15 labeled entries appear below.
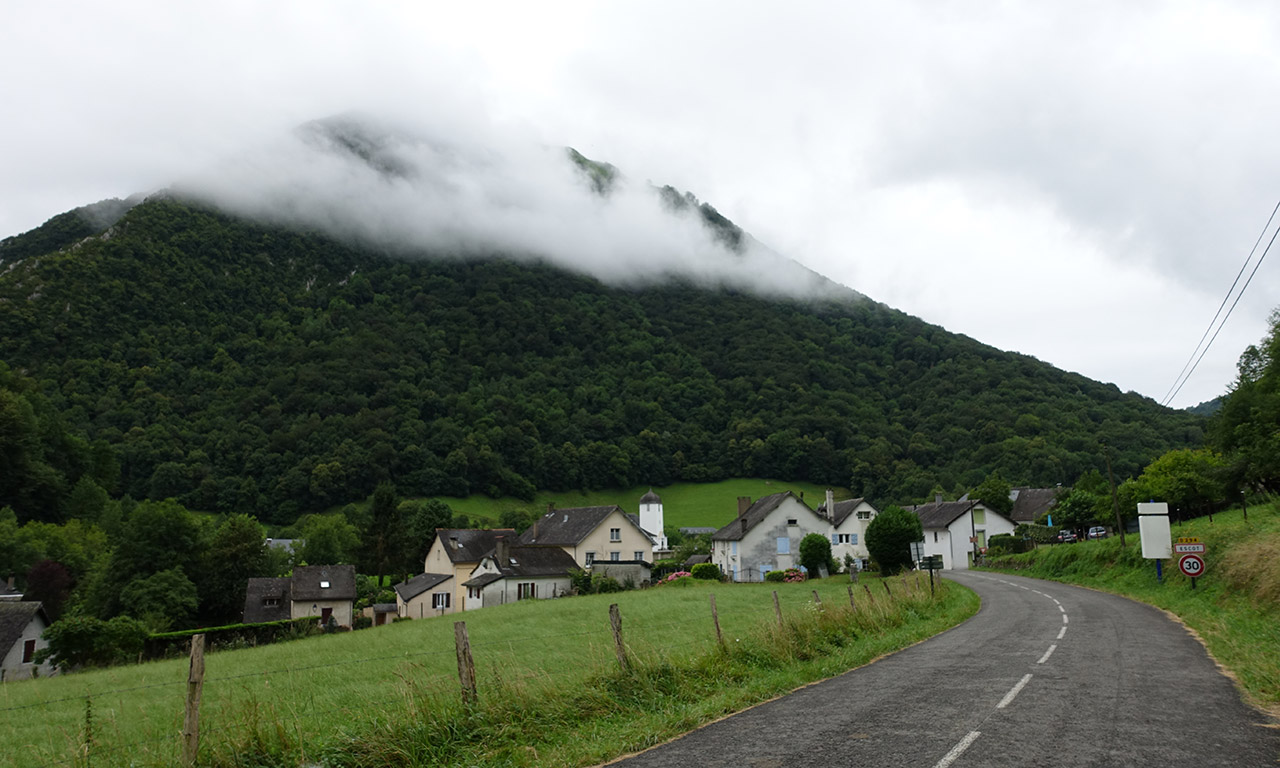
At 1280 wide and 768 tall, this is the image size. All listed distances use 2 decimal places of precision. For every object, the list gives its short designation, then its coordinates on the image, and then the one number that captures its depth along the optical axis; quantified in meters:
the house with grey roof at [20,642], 38.91
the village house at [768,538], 60.12
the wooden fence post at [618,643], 11.11
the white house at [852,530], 67.50
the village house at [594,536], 68.56
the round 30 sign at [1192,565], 23.36
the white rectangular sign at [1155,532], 26.94
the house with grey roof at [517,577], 58.25
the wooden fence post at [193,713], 7.49
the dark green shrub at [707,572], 57.38
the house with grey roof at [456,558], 63.59
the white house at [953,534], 70.25
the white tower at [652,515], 112.94
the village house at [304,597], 58.72
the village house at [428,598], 63.12
